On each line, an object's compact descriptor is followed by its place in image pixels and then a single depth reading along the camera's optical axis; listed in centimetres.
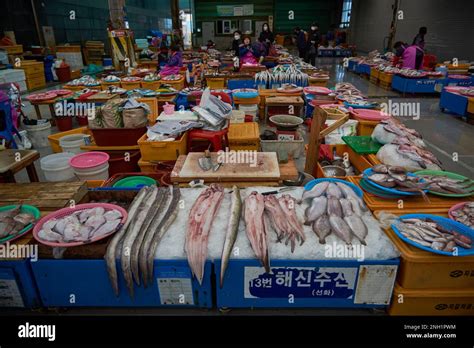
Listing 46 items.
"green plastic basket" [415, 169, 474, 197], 313
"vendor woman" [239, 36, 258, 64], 1132
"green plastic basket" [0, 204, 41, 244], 245
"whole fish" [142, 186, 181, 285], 227
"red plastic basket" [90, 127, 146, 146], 437
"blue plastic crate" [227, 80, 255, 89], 909
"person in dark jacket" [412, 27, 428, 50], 1123
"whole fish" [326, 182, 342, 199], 280
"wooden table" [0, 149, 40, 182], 348
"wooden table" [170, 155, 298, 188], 333
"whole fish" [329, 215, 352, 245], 238
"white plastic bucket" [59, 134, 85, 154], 477
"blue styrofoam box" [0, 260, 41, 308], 234
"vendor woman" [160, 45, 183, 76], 1023
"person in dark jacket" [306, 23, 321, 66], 1423
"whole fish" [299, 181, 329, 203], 285
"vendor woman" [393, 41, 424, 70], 1138
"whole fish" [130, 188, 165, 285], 225
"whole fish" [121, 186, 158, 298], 224
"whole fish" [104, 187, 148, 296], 224
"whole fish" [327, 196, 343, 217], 260
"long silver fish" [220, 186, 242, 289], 225
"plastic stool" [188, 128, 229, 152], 421
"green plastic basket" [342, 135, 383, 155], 396
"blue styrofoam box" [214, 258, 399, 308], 229
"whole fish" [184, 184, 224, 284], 225
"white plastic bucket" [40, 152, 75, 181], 405
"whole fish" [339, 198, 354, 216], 260
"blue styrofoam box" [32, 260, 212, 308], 233
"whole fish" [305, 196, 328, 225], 259
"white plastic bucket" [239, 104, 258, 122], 708
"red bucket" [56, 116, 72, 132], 728
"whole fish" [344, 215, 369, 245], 239
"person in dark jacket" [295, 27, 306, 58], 1390
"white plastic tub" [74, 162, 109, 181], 383
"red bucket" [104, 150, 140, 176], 443
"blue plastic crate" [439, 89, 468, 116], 807
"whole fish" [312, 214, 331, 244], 241
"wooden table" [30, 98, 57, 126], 721
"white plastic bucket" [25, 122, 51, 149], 626
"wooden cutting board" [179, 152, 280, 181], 330
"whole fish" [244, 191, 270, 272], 225
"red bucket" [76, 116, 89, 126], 762
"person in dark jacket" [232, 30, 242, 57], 1209
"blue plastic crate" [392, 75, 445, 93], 1069
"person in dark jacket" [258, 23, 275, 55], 1325
